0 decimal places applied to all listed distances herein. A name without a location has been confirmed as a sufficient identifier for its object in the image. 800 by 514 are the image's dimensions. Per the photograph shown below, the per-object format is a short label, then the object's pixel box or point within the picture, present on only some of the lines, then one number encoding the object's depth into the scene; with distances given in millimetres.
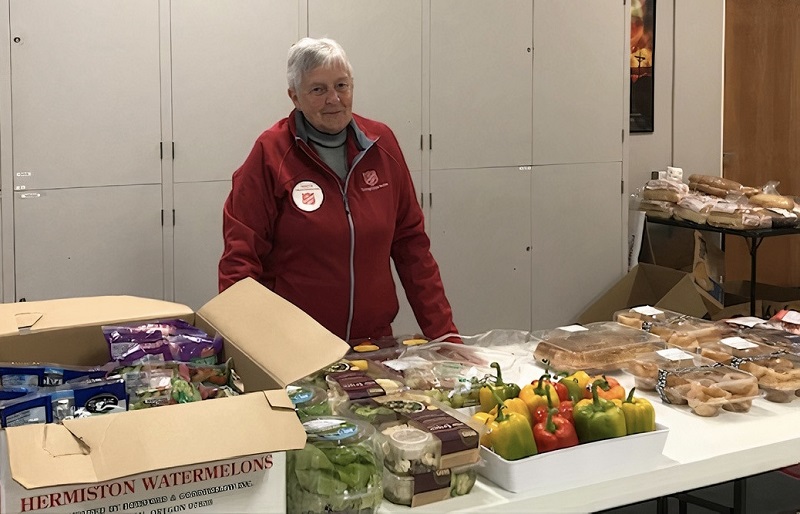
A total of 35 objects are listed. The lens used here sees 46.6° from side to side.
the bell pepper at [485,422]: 1733
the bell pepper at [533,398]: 1848
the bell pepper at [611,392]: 1963
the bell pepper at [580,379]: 1982
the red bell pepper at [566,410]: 1791
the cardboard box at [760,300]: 5312
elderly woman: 2754
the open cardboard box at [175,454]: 1277
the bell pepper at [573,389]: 1961
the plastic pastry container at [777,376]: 2227
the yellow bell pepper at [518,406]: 1803
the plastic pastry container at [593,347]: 2389
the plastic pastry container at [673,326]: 2541
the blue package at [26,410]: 1441
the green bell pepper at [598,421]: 1764
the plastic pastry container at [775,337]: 2473
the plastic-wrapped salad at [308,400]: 1741
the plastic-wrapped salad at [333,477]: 1515
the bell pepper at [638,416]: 1811
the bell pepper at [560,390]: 1965
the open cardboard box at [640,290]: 4936
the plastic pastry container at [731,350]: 2391
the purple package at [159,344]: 1856
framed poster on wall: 5633
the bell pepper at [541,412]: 1787
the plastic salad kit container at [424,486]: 1607
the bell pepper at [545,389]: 1833
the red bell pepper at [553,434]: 1725
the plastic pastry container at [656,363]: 2285
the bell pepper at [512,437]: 1695
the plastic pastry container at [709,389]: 2129
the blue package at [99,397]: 1548
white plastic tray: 1685
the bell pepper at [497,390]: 1948
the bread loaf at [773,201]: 5059
